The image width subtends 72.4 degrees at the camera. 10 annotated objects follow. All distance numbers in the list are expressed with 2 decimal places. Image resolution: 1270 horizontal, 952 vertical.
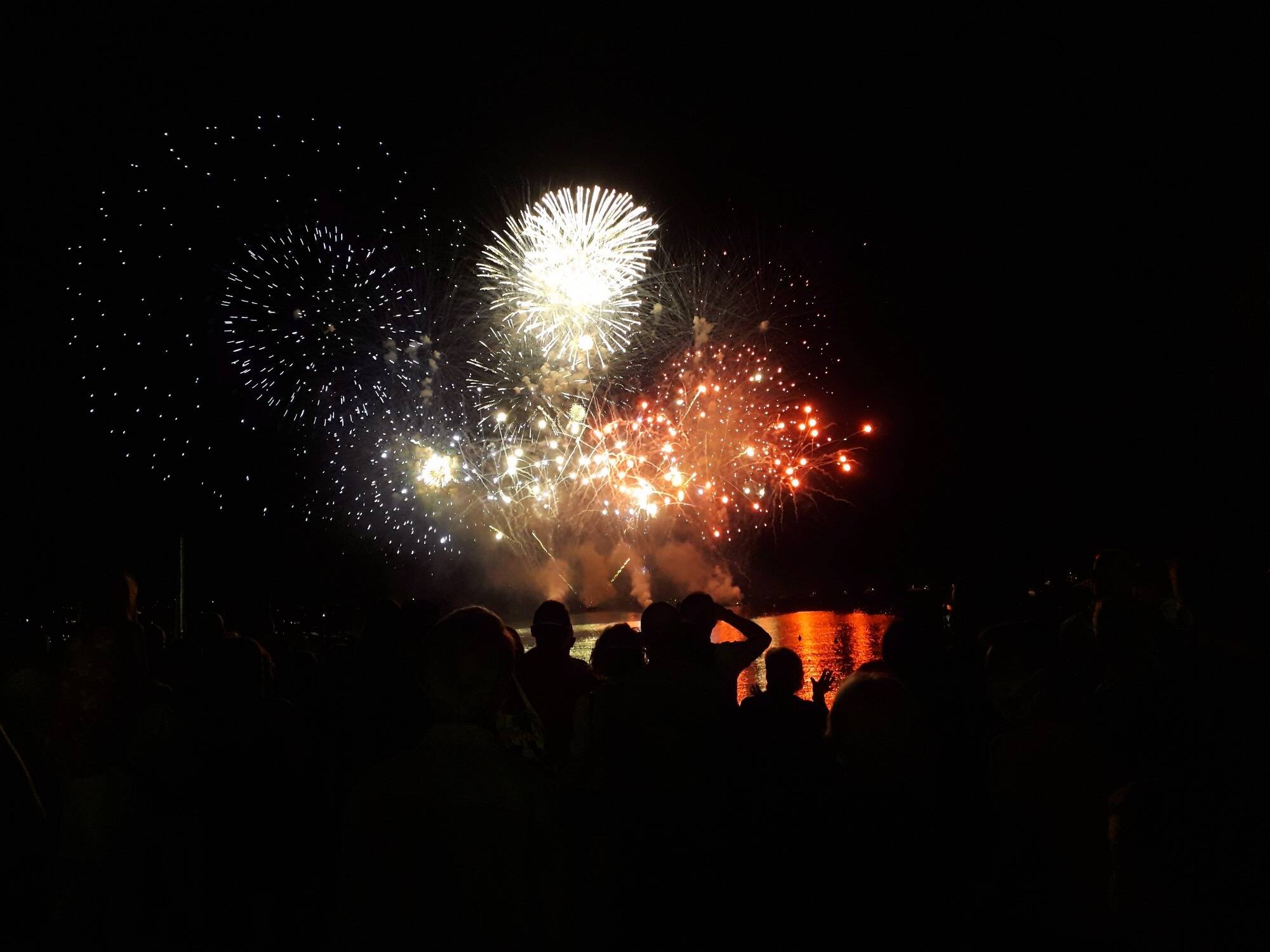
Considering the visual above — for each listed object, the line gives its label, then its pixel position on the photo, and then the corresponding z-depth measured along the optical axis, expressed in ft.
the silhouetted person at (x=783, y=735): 12.02
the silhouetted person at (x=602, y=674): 13.58
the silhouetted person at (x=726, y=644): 16.43
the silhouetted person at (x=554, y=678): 15.92
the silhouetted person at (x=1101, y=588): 16.81
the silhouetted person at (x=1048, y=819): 9.00
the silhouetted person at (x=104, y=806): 11.75
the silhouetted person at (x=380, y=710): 14.10
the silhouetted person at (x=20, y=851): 7.89
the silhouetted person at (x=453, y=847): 7.66
